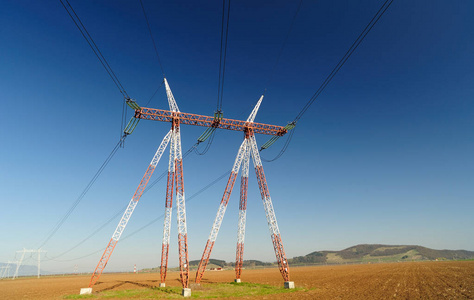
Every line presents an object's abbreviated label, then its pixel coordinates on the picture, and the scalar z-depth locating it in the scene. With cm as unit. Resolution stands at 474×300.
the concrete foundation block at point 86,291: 2798
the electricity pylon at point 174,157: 2855
